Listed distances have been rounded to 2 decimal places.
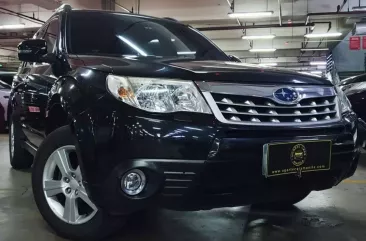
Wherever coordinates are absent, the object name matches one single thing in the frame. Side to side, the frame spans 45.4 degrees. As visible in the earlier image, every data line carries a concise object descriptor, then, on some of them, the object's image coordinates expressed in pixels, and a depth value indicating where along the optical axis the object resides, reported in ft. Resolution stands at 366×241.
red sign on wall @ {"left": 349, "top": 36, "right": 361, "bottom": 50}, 56.24
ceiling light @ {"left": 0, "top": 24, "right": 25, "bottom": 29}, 51.90
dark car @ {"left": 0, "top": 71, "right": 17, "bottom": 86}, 35.14
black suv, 6.81
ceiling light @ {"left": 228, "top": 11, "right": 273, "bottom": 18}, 40.65
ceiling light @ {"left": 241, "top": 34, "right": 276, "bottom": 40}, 53.17
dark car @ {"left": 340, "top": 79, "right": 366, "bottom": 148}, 18.21
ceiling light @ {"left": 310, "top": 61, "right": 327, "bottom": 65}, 101.55
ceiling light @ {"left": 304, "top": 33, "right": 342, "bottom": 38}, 56.90
